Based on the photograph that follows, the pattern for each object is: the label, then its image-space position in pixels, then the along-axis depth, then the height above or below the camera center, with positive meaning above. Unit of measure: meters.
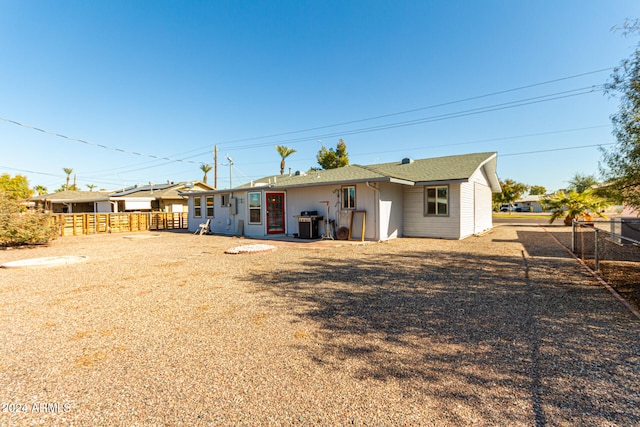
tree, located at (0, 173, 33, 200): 38.16 +4.43
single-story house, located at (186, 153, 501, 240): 12.70 +0.59
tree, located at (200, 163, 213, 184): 44.56 +6.91
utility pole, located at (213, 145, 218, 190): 31.83 +5.84
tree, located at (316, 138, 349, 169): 31.09 +5.98
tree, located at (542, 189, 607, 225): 17.91 +0.34
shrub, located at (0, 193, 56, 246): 11.06 -0.33
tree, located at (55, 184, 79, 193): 61.53 +6.14
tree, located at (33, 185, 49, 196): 53.74 +5.06
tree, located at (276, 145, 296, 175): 34.94 +7.39
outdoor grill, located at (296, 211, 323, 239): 13.46 -0.53
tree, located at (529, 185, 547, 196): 82.76 +5.88
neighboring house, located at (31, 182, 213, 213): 24.12 +1.38
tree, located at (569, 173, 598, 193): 16.05 +1.62
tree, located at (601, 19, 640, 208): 6.00 +1.46
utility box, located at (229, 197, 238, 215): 16.30 +0.51
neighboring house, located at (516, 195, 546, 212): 63.61 +1.34
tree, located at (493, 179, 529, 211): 38.25 +2.60
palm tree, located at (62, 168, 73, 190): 60.88 +9.28
